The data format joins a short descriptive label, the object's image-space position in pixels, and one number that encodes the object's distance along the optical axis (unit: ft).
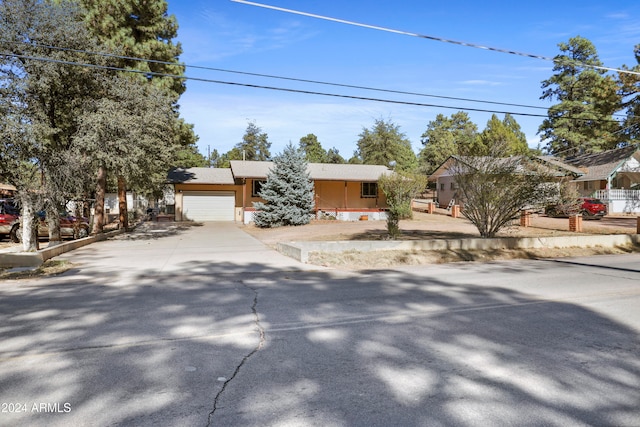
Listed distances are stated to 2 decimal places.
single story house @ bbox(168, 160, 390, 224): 103.66
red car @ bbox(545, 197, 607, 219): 93.76
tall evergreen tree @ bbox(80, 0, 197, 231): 76.48
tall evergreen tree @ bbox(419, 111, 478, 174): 216.54
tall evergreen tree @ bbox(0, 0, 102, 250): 43.11
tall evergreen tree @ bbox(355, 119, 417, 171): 198.23
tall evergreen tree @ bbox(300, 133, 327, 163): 244.83
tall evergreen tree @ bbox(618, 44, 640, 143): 108.37
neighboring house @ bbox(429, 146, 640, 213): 112.98
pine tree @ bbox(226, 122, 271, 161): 260.42
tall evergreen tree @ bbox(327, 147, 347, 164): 241.55
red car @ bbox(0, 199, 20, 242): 59.36
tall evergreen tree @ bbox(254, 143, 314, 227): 86.33
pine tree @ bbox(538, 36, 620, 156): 148.46
